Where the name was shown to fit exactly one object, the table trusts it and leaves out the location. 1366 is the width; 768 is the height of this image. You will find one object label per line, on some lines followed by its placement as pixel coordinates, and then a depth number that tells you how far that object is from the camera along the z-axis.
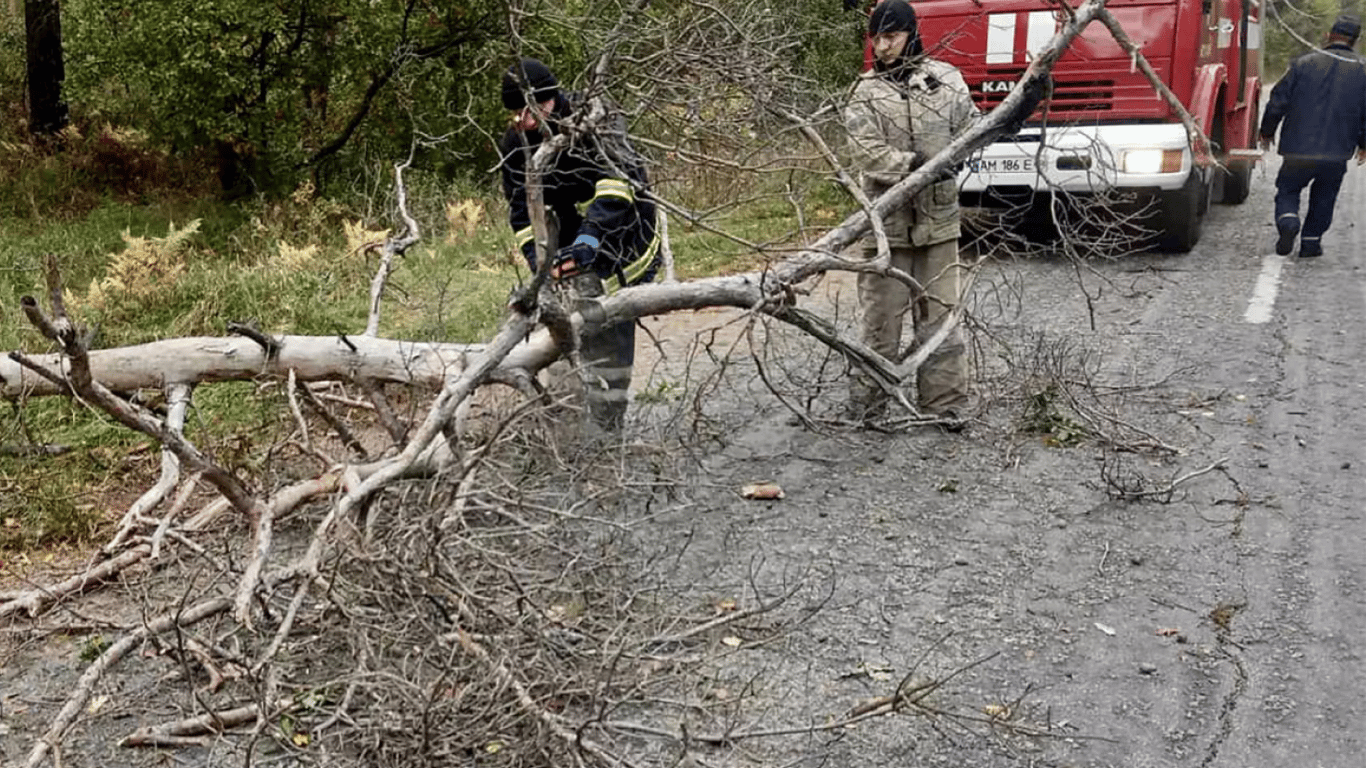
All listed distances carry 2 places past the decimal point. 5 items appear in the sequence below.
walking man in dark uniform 9.33
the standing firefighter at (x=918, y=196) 5.56
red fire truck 8.70
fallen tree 3.02
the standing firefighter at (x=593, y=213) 4.83
